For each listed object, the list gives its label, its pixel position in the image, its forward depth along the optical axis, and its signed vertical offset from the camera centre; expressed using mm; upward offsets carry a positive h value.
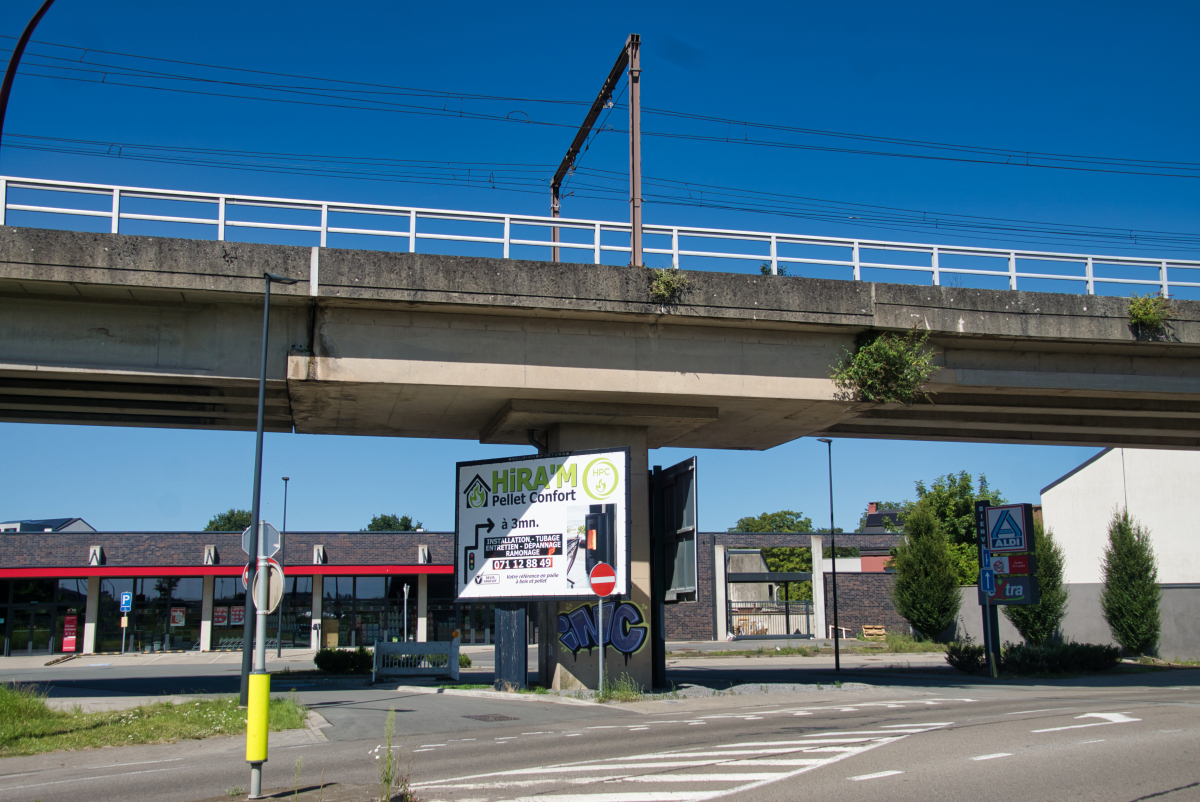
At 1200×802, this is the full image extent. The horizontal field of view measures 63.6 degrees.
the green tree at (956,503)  56406 +3699
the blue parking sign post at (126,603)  43844 -1642
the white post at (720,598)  52750 -1705
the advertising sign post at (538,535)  19453 +642
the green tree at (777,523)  132375 +6013
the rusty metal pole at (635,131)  19641 +9049
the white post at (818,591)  54188 -1338
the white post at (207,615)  47125 -2334
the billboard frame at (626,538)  19234 +564
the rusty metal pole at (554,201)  25281 +9421
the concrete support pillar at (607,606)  19875 -568
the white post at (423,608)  48656 -2060
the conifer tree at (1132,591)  36750 -904
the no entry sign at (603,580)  18781 -256
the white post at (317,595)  47844 -1392
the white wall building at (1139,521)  37375 +1896
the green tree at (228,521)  132625 +6179
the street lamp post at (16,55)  13641 +7161
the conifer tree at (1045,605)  38625 -1507
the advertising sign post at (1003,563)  26297 +106
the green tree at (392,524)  128125 +5672
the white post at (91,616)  45719 -2324
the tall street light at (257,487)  16234 +1480
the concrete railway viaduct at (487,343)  16281 +4118
